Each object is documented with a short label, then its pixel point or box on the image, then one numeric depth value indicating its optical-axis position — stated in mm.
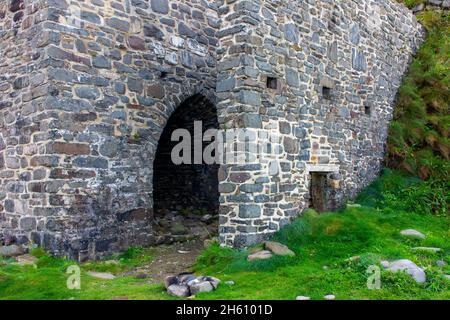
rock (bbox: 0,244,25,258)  7348
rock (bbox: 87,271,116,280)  6707
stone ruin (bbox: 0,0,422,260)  7137
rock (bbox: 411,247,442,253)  6629
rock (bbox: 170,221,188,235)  9602
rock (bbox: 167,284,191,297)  5398
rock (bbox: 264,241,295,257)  6527
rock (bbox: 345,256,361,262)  6012
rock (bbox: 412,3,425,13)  13992
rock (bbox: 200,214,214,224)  10336
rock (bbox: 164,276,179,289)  5684
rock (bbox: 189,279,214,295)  5449
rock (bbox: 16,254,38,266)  6798
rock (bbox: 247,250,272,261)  6367
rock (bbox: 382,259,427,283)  5465
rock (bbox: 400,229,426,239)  7414
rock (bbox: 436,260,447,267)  6117
